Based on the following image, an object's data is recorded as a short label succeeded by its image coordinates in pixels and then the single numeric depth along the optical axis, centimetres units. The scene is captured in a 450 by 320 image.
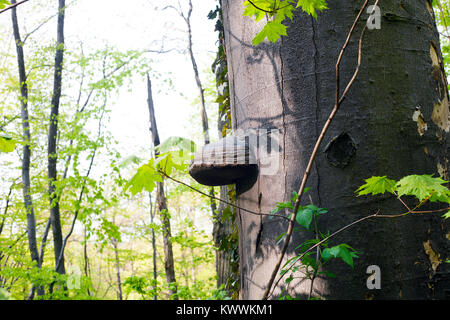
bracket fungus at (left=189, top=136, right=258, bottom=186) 122
